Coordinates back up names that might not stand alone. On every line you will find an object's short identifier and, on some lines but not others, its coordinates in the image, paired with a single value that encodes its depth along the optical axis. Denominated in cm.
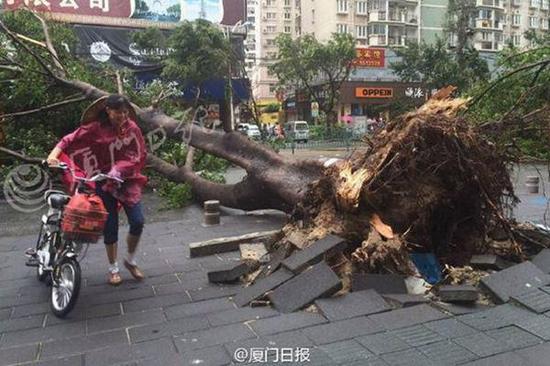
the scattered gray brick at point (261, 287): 404
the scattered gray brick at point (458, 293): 377
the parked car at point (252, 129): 3140
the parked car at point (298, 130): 3257
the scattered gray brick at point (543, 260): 443
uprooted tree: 462
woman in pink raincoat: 450
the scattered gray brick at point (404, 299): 380
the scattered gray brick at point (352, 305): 368
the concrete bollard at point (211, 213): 748
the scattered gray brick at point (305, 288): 384
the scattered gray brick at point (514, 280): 387
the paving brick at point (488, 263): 439
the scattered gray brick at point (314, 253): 420
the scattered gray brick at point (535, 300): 368
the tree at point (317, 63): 3603
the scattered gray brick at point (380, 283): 404
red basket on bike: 385
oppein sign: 4350
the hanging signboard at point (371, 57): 4369
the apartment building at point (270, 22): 7775
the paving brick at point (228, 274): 454
